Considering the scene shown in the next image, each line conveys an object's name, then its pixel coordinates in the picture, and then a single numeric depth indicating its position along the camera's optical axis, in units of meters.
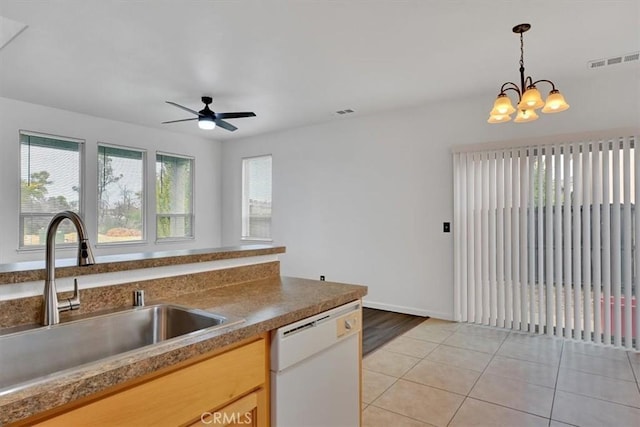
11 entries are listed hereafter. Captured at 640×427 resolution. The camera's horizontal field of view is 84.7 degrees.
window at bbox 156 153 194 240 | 5.96
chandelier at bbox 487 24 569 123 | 2.38
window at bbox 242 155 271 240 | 6.32
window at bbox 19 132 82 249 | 4.48
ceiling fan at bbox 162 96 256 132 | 4.07
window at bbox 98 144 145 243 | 5.22
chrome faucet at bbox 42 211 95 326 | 1.22
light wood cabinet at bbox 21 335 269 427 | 0.86
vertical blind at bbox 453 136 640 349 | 3.31
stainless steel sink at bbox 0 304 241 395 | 1.12
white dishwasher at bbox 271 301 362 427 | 1.36
